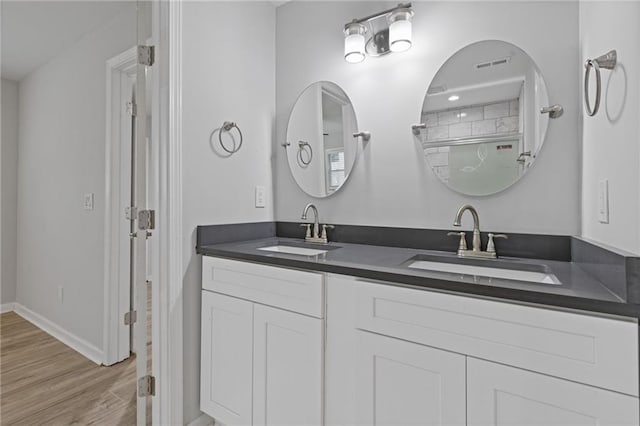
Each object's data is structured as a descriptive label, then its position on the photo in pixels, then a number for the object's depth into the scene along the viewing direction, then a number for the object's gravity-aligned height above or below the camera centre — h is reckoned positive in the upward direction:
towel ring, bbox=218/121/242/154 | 1.75 +0.45
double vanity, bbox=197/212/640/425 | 0.80 -0.37
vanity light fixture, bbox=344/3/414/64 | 1.62 +0.92
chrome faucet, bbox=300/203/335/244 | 1.87 -0.11
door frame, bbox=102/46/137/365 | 2.28 -0.11
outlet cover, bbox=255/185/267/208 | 1.99 +0.10
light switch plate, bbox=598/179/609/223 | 1.02 +0.04
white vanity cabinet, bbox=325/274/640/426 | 0.78 -0.41
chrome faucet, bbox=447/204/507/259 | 1.40 -0.13
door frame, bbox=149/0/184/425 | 1.51 +0.03
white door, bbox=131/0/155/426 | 1.46 -0.06
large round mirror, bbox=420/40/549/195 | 1.42 +0.43
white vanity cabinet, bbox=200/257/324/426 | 1.25 -0.54
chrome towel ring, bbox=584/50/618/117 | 0.95 +0.43
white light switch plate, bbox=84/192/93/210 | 2.47 +0.09
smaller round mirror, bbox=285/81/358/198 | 1.89 +0.44
